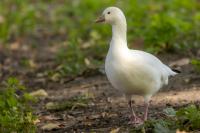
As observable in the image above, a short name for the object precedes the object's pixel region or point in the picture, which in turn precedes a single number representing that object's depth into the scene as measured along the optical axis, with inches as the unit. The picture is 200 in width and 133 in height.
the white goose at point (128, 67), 501.5
